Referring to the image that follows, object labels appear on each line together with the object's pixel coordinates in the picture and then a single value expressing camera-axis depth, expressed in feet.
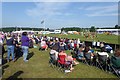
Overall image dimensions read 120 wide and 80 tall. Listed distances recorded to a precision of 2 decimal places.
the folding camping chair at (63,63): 11.98
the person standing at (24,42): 14.27
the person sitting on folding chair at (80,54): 14.68
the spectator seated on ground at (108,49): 20.22
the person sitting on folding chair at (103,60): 11.89
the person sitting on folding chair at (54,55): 13.12
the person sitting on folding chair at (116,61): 10.64
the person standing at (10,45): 14.46
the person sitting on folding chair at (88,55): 13.56
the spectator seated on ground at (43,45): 23.47
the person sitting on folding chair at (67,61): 11.98
